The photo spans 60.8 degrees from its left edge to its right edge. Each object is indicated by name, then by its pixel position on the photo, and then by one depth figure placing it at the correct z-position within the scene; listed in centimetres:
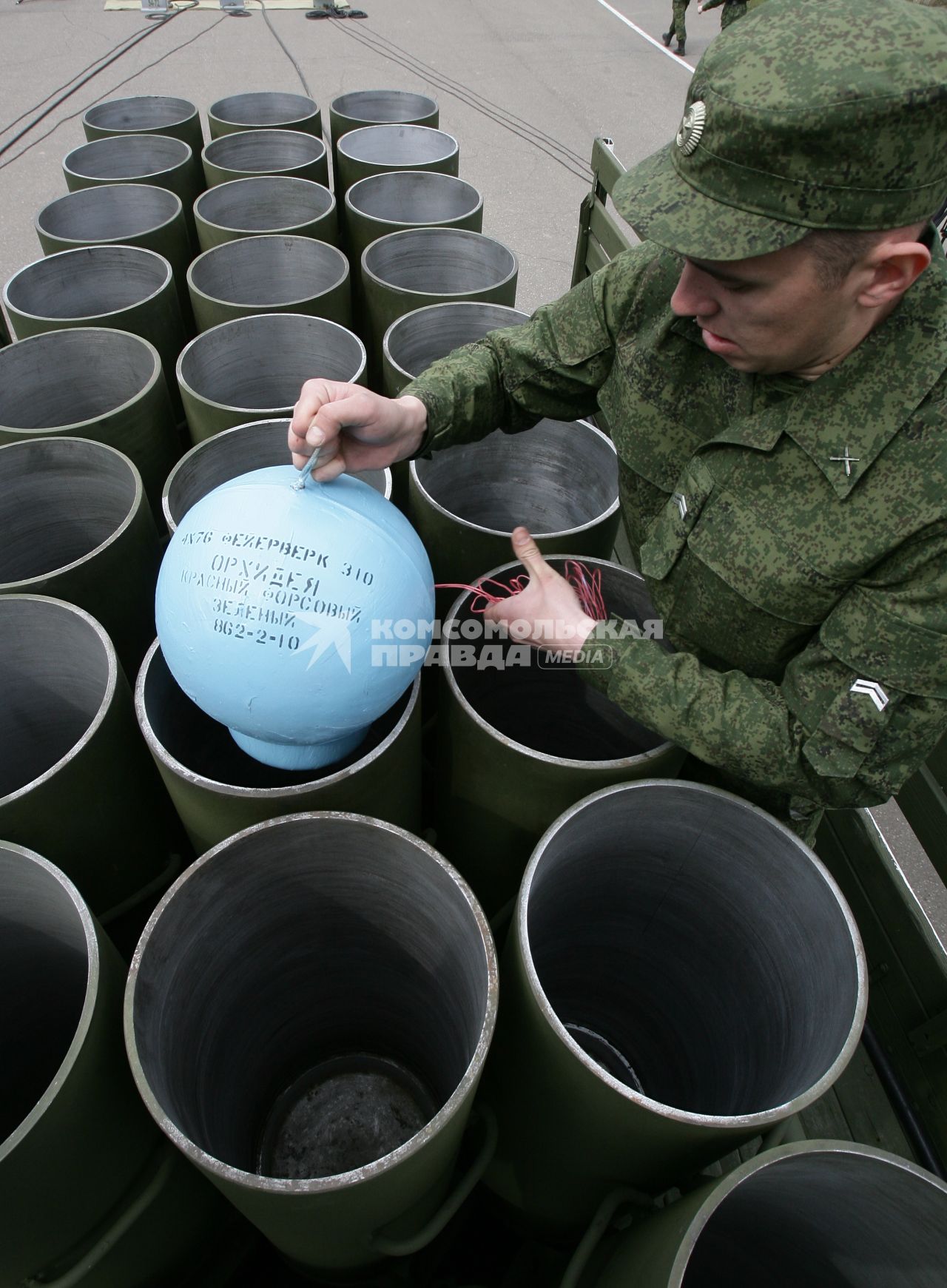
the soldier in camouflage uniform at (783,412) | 99
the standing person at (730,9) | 325
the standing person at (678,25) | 877
